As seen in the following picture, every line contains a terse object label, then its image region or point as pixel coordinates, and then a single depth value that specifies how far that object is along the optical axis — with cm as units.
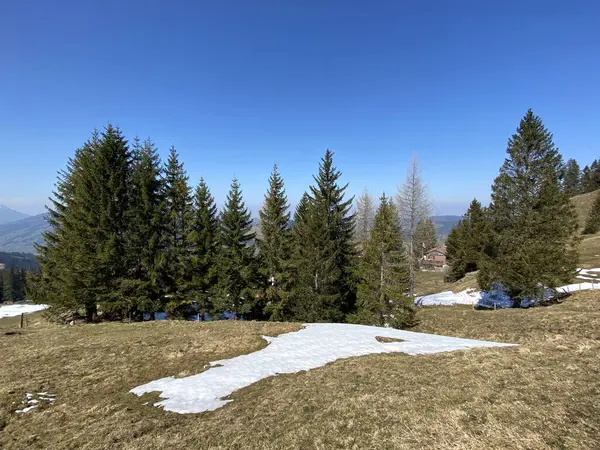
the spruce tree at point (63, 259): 2348
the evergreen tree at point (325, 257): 2500
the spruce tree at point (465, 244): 4353
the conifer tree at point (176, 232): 2595
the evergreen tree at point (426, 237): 3891
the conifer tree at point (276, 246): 2705
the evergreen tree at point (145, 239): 2472
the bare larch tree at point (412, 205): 3494
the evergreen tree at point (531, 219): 2094
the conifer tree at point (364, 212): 5909
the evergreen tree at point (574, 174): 10938
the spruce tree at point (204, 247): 2653
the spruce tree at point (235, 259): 2652
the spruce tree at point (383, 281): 2162
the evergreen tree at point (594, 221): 5447
